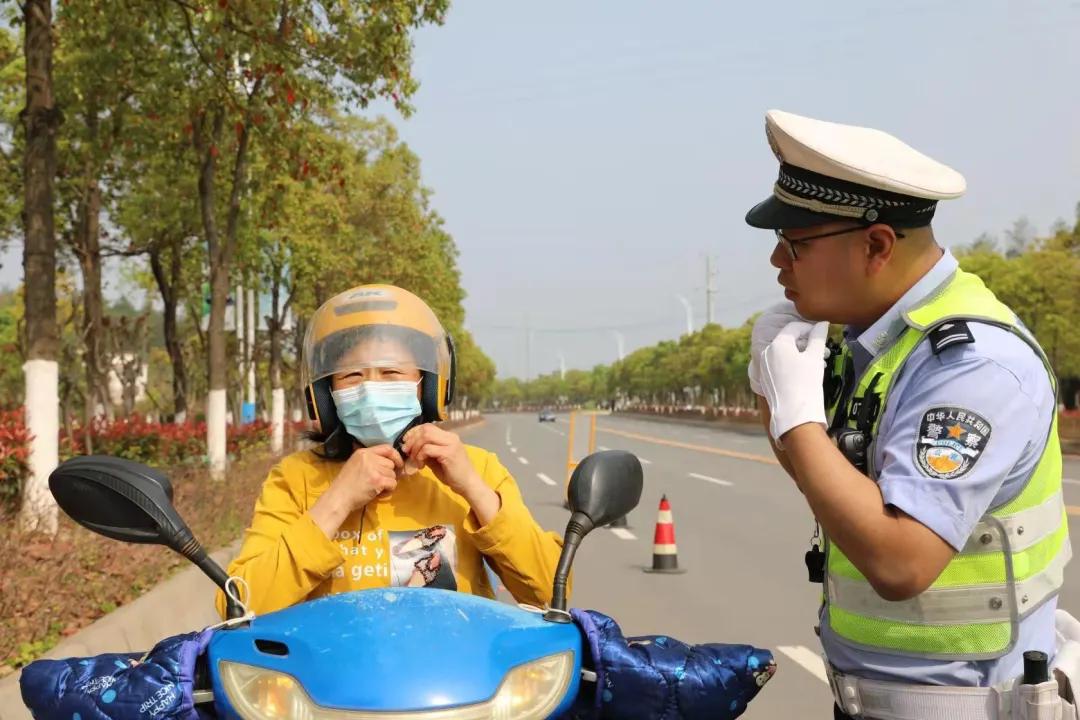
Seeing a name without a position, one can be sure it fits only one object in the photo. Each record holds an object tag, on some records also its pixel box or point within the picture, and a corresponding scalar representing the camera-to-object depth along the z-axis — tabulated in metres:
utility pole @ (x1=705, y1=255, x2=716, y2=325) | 102.50
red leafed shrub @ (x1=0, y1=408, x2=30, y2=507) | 8.88
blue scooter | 1.70
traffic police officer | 1.81
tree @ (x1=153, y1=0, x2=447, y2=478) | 10.05
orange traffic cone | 10.22
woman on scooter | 2.55
